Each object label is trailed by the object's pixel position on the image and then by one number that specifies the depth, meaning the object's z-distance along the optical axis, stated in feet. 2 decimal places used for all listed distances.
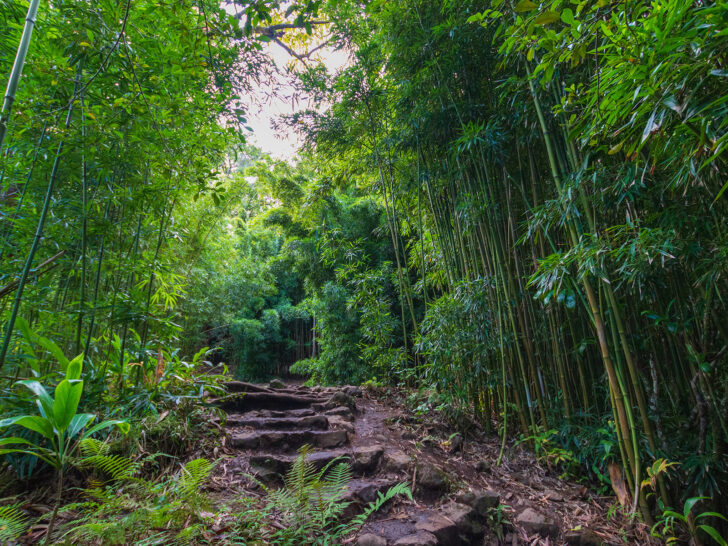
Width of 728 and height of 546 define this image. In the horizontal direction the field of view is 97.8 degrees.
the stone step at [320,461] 5.78
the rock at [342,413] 8.95
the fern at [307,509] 3.82
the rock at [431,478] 5.59
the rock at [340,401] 9.80
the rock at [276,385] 12.31
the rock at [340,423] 7.85
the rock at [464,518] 4.72
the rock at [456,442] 7.68
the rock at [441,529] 4.41
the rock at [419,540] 4.08
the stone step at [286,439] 6.59
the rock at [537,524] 4.98
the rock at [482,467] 6.76
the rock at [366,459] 6.06
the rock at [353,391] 12.21
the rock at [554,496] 5.92
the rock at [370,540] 4.00
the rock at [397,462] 5.95
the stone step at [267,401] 8.95
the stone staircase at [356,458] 4.61
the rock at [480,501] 5.10
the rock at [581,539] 4.89
